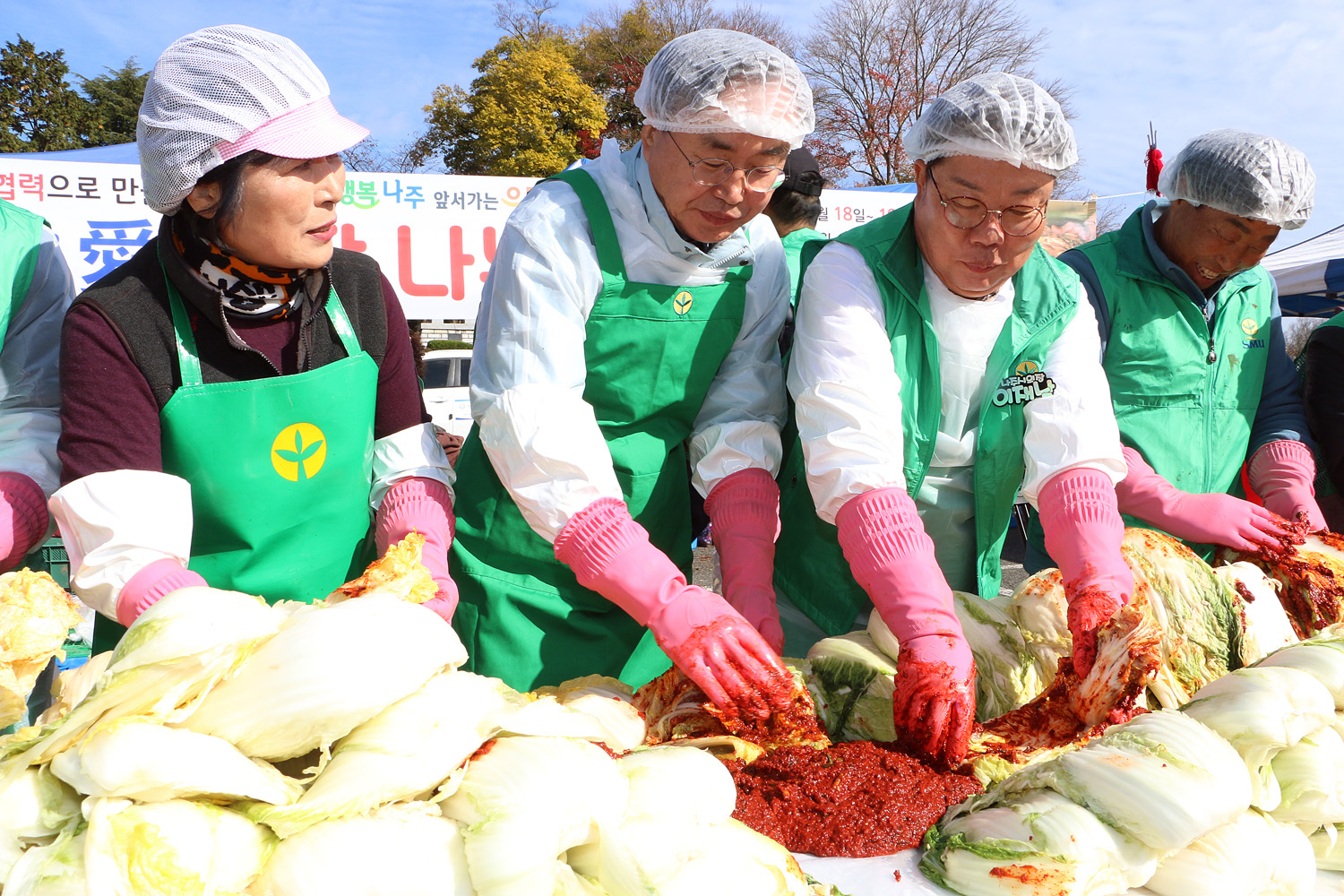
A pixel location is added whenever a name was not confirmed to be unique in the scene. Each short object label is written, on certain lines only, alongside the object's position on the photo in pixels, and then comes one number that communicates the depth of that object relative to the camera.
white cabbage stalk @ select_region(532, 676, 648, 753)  1.61
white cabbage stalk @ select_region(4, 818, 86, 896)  0.92
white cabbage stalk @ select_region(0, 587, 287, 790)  1.01
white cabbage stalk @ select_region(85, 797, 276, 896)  0.92
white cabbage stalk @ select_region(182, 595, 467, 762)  1.04
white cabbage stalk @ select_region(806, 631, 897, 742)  1.81
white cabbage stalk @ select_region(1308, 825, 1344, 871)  1.52
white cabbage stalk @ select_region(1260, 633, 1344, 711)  1.55
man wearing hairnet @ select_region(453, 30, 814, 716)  1.81
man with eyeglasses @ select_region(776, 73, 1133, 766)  1.82
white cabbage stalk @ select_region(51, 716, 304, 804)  0.95
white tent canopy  8.36
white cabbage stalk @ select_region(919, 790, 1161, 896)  1.29
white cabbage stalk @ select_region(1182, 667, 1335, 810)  1.41
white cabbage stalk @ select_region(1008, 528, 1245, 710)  1.89
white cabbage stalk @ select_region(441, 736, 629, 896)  1.01
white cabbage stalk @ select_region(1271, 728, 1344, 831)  1.46
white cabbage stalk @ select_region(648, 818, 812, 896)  1.13
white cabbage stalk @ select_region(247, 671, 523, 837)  1.02
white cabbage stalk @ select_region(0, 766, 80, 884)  0.98
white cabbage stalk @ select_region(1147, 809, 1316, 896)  1.34
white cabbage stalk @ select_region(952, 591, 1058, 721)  1.88
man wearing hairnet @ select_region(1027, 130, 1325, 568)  2.65
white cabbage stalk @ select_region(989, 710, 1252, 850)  1.30
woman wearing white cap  1.61
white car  9.65
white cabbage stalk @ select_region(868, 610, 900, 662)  1.87
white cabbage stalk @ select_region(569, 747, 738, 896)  1.08
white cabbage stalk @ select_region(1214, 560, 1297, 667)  1.92
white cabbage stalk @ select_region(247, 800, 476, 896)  0.98
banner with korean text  6.35
